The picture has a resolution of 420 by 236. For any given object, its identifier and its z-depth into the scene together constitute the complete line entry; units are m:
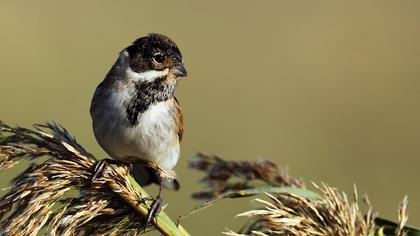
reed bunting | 6.64
